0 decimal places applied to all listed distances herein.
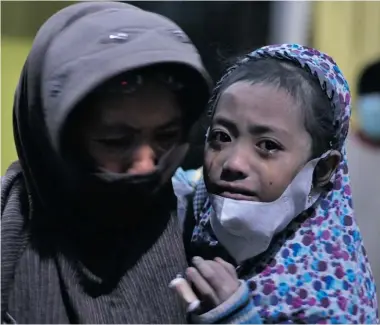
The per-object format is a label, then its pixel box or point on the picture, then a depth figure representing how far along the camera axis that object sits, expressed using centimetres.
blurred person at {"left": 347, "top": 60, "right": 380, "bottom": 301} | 252
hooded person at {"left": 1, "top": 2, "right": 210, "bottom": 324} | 145
